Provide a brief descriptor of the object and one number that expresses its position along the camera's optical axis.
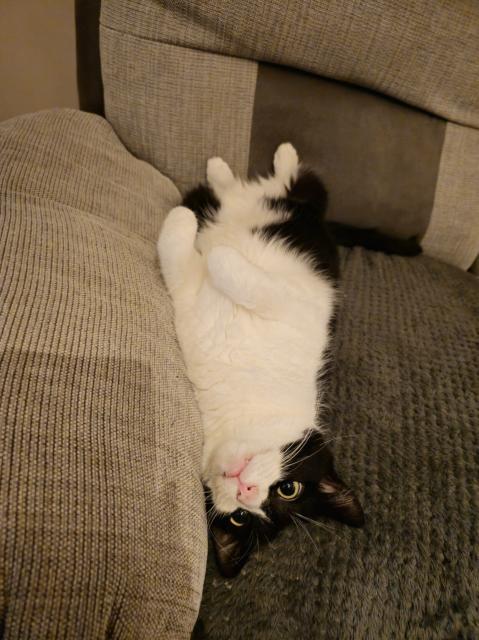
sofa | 0.52
